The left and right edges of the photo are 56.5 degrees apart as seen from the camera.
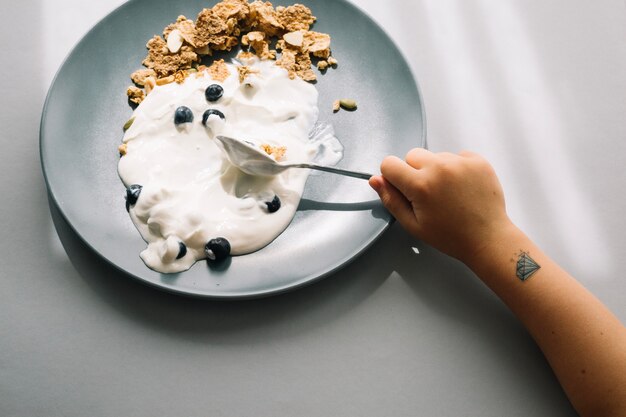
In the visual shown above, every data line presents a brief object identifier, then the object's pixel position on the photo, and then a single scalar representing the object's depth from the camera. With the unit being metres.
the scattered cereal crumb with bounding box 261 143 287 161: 0.90
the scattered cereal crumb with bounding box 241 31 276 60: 1.00
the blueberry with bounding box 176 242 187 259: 0.83
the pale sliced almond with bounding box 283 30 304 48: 1.00
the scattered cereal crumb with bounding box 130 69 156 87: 0.98
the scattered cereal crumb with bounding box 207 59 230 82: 0.98
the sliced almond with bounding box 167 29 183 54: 0.99
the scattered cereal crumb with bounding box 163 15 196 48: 0.99
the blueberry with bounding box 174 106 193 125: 0.92
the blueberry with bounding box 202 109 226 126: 0.92
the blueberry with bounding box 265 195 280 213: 0.87
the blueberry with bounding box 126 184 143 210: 0.87
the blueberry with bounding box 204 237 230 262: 0.83
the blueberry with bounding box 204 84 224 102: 0.94
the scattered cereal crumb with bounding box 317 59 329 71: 1.00
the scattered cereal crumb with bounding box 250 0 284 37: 1.00
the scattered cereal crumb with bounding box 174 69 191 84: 0.98
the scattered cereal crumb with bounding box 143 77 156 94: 0.97
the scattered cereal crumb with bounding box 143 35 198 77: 0.99
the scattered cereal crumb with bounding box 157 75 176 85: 0.97
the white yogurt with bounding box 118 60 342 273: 0.85
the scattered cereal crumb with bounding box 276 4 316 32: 1.02
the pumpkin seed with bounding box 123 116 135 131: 0.95
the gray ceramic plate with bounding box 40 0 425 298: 0.84
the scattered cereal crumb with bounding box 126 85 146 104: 0.97
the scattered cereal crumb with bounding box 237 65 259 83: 0.97
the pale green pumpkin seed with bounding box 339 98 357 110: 0.97
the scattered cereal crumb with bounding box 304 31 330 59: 1.00
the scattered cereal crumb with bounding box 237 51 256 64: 1.00
